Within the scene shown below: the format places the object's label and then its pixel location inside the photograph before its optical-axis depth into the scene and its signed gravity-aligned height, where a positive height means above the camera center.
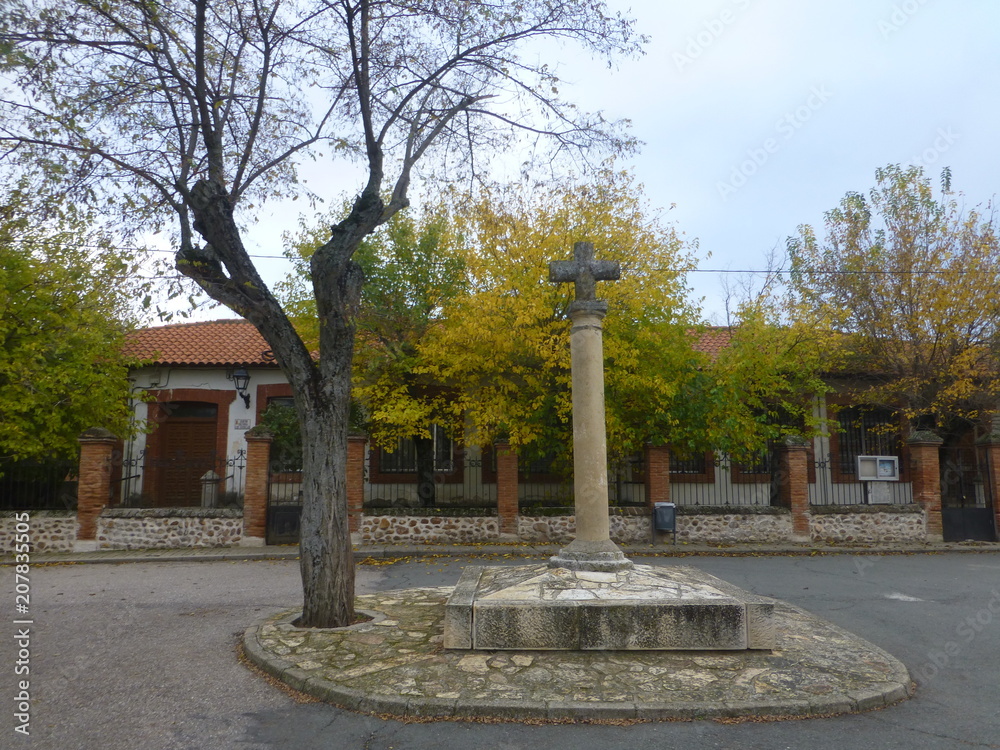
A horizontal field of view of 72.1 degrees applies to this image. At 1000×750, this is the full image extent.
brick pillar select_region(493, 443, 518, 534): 14.08 -0.62
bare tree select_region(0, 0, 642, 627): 6.78 +3.15
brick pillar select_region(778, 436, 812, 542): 14.50 -0.56
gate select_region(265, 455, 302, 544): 13.49 -0.97
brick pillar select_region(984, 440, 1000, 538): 15.02 -0.30
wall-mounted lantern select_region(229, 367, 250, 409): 16.98 +1.97
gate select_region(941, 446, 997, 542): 14.95 -1.01
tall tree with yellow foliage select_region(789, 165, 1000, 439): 14.77 +3.34
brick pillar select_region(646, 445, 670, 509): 14.48 -0.38
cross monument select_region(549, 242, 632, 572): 6.76 +0.08
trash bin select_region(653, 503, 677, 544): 13.80 -1.23
